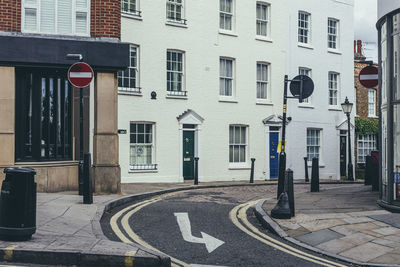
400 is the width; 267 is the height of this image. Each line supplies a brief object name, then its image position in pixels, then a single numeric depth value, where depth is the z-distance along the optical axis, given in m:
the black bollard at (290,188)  9.91
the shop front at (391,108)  10.62
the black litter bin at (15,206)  6.93
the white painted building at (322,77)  26.30
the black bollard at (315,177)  15.15
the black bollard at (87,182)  11.38
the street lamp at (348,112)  26.30
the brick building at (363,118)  30.09
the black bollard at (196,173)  19.50
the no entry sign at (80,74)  11.92
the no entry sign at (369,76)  13.05
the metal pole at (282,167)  12.48
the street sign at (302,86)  12.24
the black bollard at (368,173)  17.13
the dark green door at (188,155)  22.22
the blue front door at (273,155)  25.19
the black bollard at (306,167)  23.83
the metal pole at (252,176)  21.20
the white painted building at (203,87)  20.91
